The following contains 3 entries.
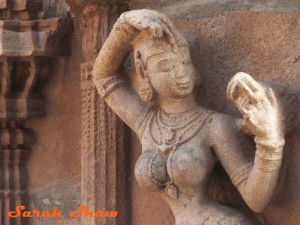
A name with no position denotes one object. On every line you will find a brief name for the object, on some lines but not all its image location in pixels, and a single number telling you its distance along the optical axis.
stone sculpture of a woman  4.23
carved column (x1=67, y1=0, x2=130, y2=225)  5.16
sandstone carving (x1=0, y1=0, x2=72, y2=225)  5.36
